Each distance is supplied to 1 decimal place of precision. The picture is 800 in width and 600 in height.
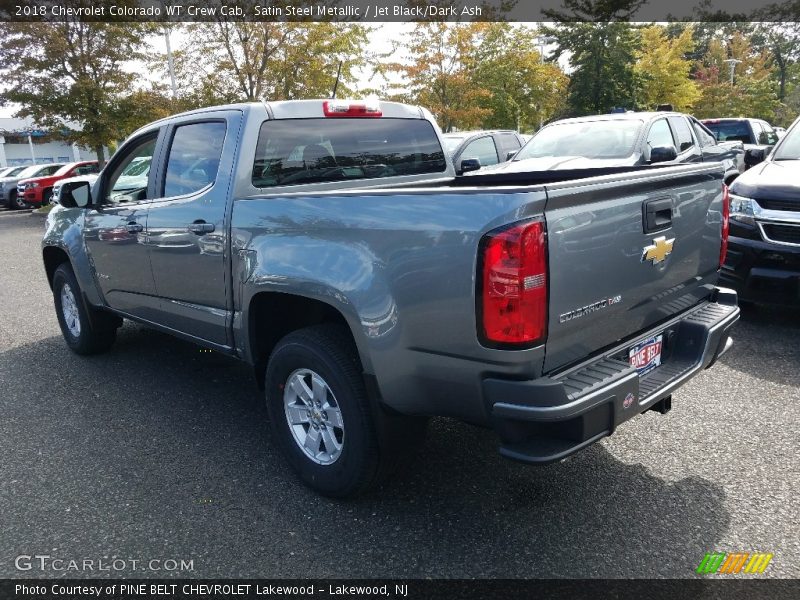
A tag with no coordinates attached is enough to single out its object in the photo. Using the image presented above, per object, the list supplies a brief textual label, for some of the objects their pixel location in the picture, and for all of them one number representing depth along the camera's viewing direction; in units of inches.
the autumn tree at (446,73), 762.8
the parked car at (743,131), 597.0
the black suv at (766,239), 202.8
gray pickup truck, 92.4
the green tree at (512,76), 850.1
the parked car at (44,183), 856.3
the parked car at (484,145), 413.4
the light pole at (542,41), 966.2
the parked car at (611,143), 303.0
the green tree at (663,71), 1064.2
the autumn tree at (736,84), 1433.3
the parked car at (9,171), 1012.7
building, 1879.9
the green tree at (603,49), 1035.3
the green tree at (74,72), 735.7
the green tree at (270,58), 677.9
